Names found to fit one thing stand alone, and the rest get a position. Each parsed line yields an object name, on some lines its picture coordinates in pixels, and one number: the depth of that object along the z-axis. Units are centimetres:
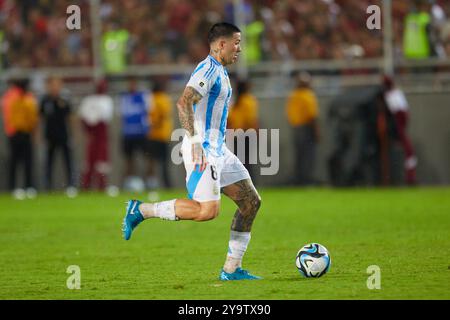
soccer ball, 956
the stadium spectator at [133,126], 2305
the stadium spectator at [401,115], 2208
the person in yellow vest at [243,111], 2223
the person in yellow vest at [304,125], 2248
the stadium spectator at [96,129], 2317
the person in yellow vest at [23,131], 2255
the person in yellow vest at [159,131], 2266
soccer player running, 924
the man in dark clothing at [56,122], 2247
